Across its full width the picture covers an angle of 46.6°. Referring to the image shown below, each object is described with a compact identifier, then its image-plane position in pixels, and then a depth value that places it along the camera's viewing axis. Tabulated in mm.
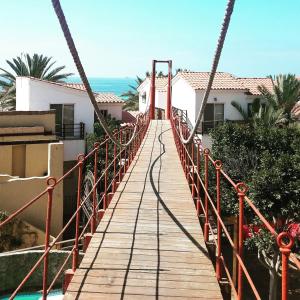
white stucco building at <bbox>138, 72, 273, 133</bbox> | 19272
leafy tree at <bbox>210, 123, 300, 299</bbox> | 10005
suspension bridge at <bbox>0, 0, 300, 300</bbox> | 2752
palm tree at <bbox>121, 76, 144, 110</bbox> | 34649
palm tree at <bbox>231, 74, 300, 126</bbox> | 16829
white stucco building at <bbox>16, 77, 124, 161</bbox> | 17002
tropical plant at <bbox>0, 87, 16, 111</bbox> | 19627
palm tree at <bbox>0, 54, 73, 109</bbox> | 21382
